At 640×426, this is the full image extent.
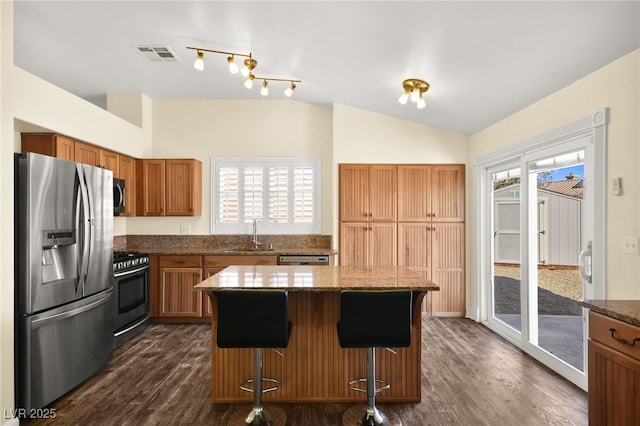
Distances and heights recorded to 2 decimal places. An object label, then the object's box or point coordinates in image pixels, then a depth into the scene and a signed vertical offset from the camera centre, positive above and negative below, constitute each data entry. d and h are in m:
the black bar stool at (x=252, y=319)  1.93 -0.62
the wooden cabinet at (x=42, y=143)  3.16 +0.66
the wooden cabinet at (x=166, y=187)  4.45 +0.34
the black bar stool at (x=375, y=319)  1.93 -0.62
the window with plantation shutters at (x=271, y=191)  4.77 +0.30
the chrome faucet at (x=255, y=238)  4.63 -0.37
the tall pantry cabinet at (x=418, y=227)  4.42 -0.20
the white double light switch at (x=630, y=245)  2.12 -0.21
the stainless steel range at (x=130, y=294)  3.43 -0.92
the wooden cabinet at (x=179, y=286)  4.14 -0.92
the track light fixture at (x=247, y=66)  2.70 +1.22
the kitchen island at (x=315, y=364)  2.40 -1.11
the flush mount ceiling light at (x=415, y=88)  2.93 +1.18
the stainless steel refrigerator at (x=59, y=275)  2.15 -0.46
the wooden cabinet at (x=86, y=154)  3.43 +0.63
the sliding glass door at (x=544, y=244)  2.53 -0.32
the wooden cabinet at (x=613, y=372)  1.49 -0.77
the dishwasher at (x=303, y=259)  4.12 -0.58
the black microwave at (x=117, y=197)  3.81 +0.18
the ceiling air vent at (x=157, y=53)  3.31 +1.64
